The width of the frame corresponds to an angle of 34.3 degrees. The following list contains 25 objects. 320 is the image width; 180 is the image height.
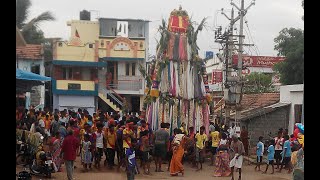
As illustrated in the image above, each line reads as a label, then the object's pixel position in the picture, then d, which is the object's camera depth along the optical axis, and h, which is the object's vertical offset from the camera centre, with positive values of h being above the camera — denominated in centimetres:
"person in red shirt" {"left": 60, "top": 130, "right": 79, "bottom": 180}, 1088 -130
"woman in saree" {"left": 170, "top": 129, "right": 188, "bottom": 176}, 1256 -172
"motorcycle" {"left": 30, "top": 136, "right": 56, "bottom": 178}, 1103 -164
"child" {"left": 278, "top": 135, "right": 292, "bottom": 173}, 1303 -159
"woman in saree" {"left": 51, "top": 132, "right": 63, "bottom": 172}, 1151 -136
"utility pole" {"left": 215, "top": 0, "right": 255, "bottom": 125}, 1841 +87
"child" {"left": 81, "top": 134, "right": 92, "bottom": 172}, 1209 -146
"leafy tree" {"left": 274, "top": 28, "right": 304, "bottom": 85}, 2296 +154
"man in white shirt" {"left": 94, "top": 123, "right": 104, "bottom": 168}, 1223 -124
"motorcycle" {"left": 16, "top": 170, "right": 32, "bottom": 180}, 971 -165
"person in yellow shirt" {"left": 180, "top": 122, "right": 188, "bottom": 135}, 1399 -108
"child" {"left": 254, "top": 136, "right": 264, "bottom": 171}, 1360 -165
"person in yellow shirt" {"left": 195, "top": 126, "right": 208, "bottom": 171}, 1335 -149
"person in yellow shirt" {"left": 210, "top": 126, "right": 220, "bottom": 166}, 1365 -140
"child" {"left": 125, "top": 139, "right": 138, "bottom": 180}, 1105 -158
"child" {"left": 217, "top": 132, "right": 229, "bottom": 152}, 1298 -136
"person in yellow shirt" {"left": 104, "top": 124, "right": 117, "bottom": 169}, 1220 -123
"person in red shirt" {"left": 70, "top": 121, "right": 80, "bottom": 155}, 1177 -94
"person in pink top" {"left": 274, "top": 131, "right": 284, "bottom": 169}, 1345 -156
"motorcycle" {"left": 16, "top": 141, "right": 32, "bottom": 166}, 1157 -148
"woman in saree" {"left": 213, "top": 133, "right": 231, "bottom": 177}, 1281 -180
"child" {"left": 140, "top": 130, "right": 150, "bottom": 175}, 1237 -147
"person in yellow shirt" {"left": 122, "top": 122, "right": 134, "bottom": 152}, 1195 -114
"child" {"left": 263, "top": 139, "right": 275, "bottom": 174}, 1316 -166
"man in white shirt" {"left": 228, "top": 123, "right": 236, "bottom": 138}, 1585 -128
